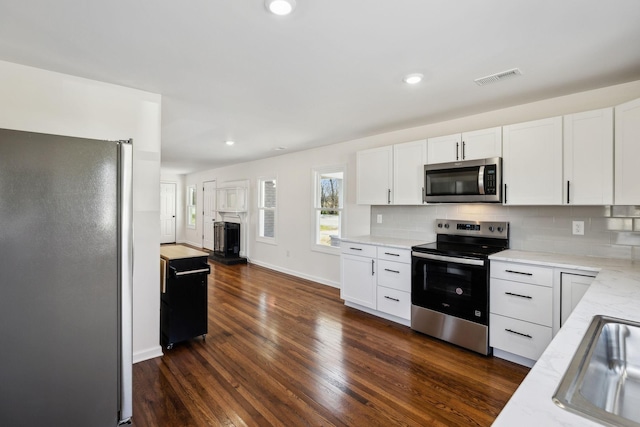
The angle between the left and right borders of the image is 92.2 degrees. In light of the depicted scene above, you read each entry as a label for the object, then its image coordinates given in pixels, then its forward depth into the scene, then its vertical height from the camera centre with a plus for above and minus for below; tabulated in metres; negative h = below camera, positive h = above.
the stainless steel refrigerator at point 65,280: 1.26 -0.31
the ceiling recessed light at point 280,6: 1.53 +1.04
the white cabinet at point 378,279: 3.36 -0.79
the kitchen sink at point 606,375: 0.72 -0.47
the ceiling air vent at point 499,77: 2.30 +1.06
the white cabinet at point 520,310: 2.44 -0.80
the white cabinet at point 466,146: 2.92 +0.68
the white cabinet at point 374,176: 3.78 +0.47
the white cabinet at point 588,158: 2.35 +0.44
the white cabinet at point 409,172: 3.47 +0.47
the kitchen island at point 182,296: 2.86 -0.81
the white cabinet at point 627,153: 2.18 +0.44
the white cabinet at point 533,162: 2.60 +0.45
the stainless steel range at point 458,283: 2.76 -0.68
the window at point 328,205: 4.99 +0.12
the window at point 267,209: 6.45 +0.05
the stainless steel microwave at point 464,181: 2.88 +0.31
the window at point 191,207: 9.81 +0.13
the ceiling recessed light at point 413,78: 2.36 +1.05
